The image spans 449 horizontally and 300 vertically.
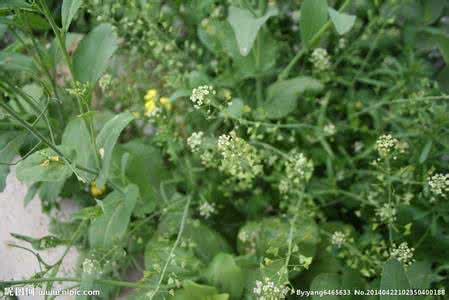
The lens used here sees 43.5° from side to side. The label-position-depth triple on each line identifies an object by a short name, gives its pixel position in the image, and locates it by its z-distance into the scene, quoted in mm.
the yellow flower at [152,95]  465
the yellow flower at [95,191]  480
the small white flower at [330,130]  464
